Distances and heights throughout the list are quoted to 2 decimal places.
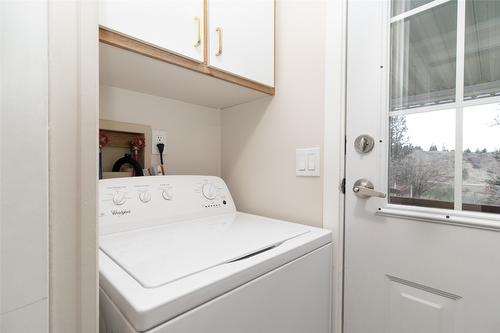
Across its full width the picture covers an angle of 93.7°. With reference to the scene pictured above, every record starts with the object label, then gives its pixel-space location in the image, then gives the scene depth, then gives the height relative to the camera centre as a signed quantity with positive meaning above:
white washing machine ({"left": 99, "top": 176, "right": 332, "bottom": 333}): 0.45 -0.25
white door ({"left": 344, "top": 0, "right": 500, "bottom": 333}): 0.67 -0.01
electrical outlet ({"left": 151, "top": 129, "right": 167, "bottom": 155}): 1.18 +0.13
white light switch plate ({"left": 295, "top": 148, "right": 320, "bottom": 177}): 1.00 +0.01
